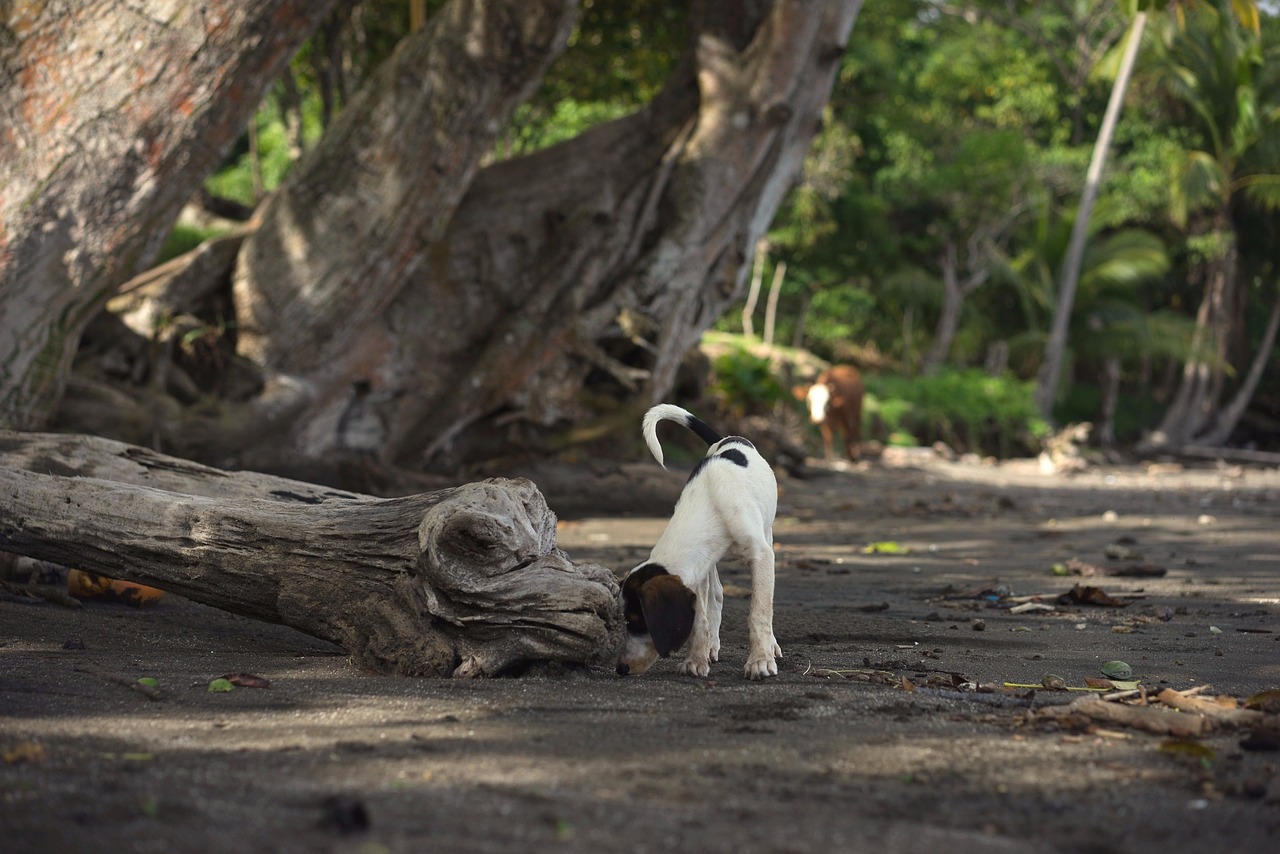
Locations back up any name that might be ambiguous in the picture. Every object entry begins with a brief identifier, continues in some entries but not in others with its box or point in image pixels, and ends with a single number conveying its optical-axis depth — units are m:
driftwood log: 3.98
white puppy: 3.83
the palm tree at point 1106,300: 26.00
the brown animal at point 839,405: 16.33
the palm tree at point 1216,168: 25.08
